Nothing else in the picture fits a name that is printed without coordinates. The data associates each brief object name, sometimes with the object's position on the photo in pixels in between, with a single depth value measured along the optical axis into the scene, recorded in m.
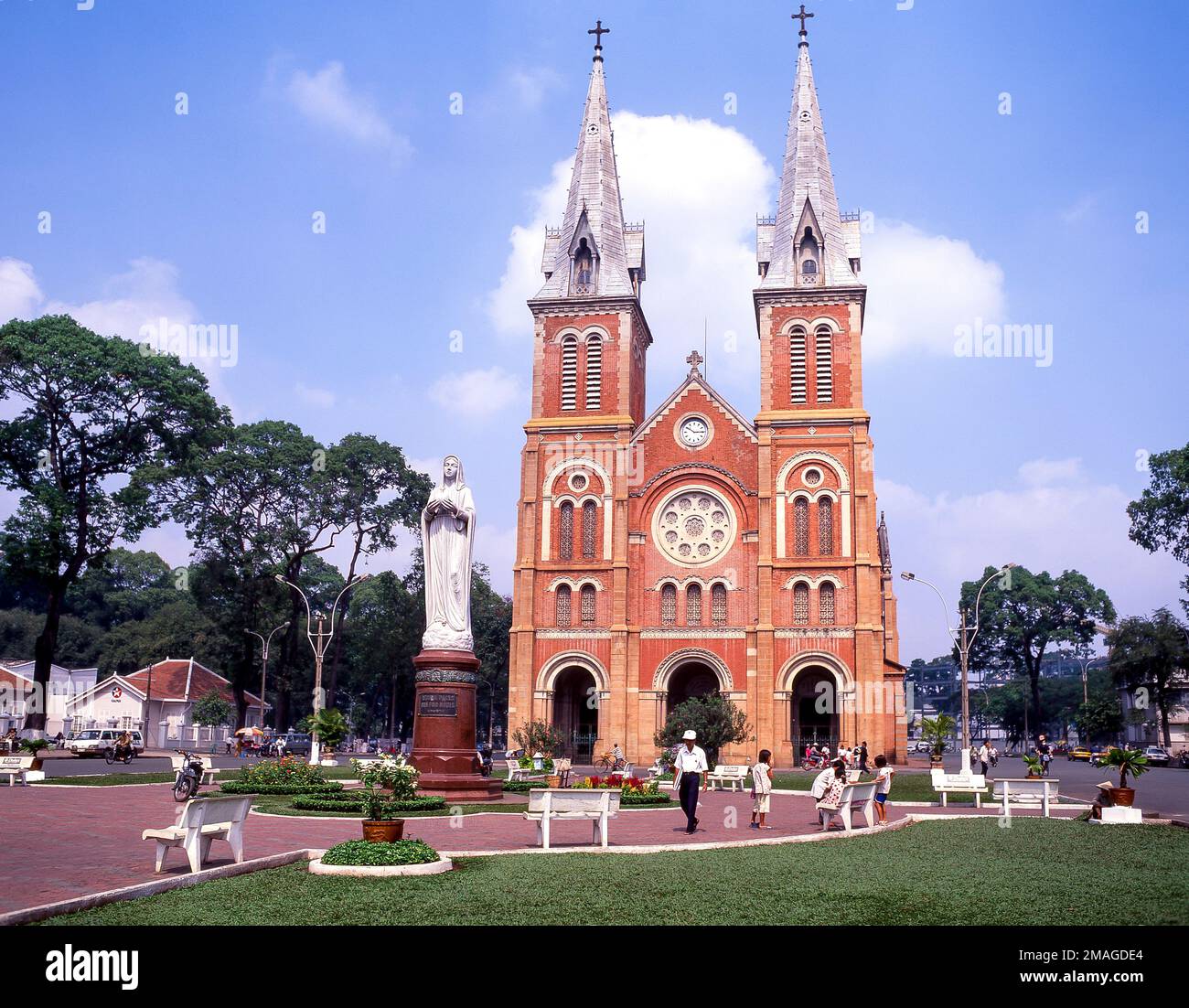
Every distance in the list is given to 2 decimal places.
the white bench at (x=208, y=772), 27.19
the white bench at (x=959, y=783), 22.70
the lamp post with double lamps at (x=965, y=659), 33.06
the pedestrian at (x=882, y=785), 18.55
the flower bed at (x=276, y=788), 22.11
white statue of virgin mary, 22.08
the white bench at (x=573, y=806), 13.72
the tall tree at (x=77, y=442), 43.12
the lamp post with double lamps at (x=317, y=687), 36.31
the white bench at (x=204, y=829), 10.76
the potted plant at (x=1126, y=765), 18.31
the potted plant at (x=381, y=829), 11.85
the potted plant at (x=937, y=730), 38.06
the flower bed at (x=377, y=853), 10.87
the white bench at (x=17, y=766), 26.38
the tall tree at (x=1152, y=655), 62.97
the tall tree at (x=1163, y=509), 53.12
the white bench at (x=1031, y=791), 20.09
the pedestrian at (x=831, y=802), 16.33
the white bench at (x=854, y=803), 16.30
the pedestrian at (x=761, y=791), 17.92
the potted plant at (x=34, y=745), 31.23
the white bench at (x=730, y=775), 29.78
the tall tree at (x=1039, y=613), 83.19
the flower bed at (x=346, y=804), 17.78
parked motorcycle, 20.77
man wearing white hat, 16.36
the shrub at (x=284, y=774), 23.28
